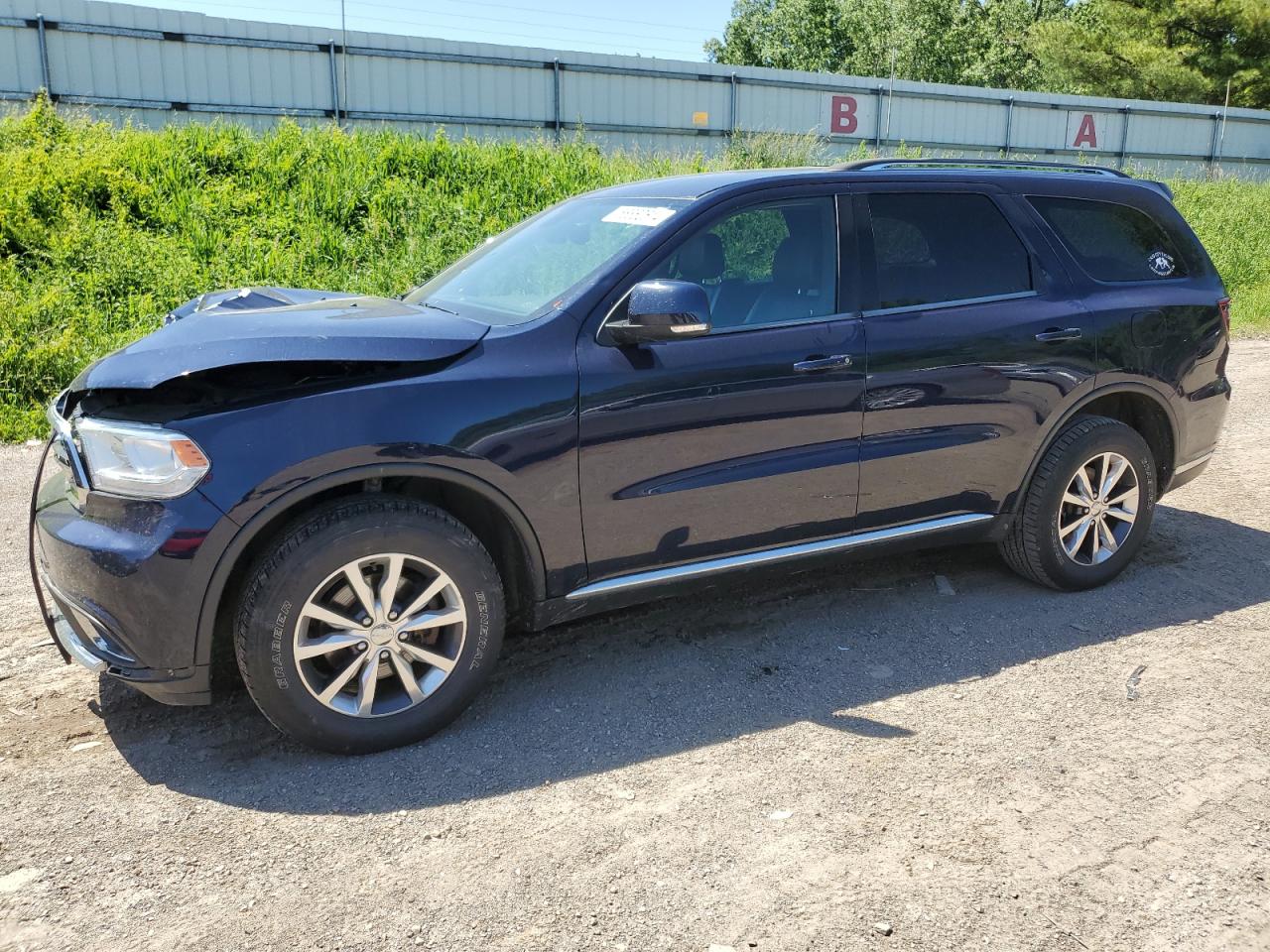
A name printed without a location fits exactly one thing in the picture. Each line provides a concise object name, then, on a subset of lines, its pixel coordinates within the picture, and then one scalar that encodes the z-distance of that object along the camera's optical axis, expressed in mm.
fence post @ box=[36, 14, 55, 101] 14797
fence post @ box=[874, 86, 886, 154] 23766
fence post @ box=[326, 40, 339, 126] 17375
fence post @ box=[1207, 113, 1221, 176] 29344
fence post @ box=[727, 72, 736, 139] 21656
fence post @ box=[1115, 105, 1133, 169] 27734
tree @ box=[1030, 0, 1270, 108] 37688
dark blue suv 3131
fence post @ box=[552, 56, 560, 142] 19781
